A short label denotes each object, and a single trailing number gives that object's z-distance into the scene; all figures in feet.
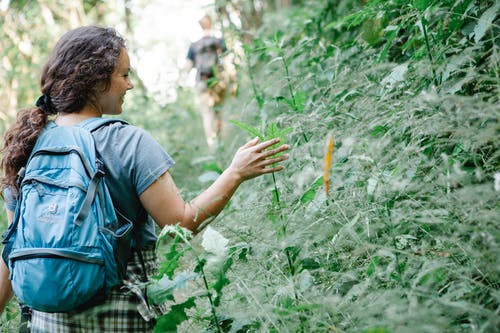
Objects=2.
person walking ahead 22.68
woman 6.08
